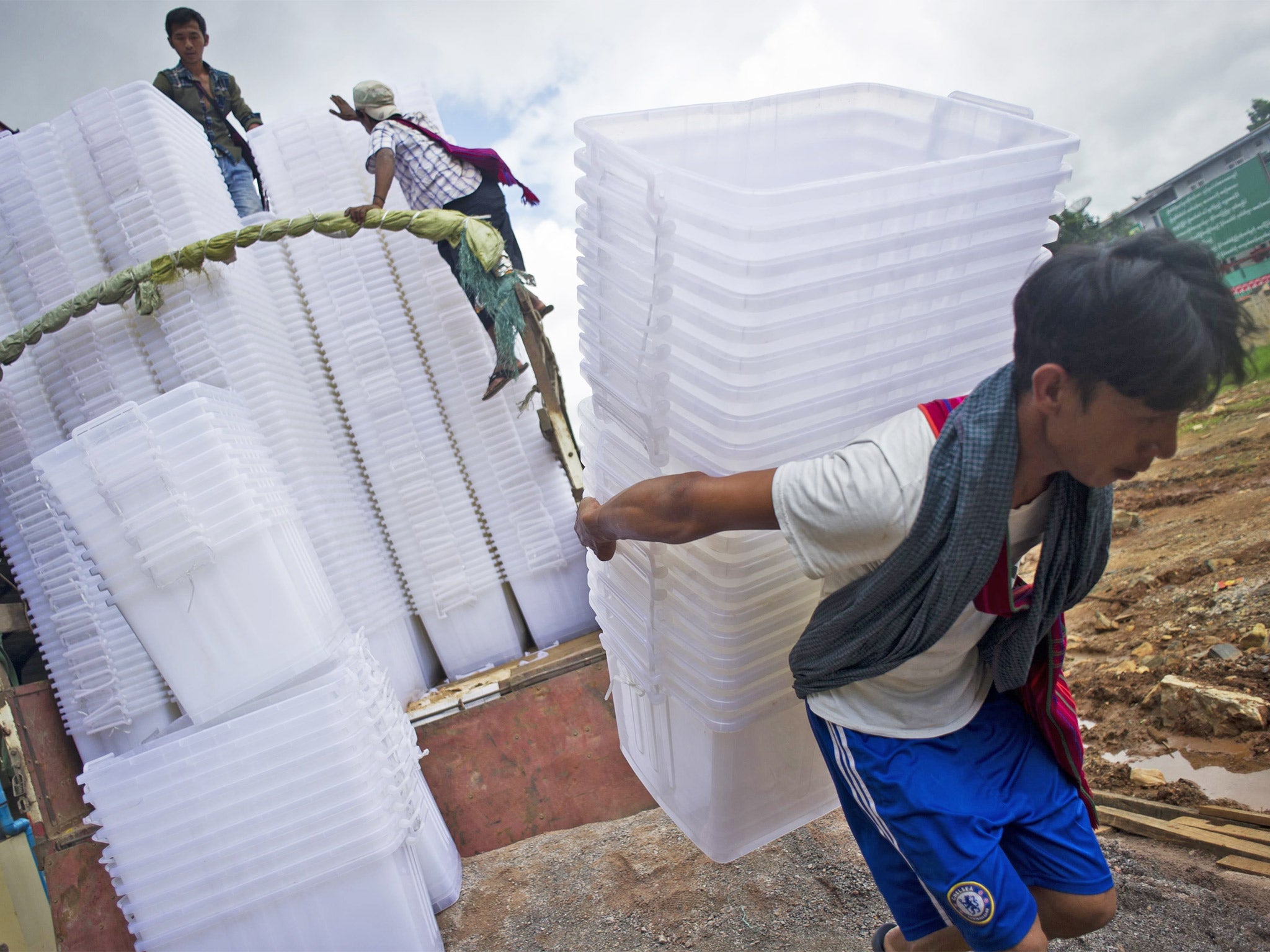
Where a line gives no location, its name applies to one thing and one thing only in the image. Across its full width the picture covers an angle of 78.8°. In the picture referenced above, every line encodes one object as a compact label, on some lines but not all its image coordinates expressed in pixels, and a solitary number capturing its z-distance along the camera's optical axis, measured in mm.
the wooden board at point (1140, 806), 2090
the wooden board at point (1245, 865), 1764
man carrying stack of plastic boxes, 990
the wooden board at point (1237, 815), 1925
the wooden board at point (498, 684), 2812
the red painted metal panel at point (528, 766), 2826
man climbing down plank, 2877
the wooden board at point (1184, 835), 1829
